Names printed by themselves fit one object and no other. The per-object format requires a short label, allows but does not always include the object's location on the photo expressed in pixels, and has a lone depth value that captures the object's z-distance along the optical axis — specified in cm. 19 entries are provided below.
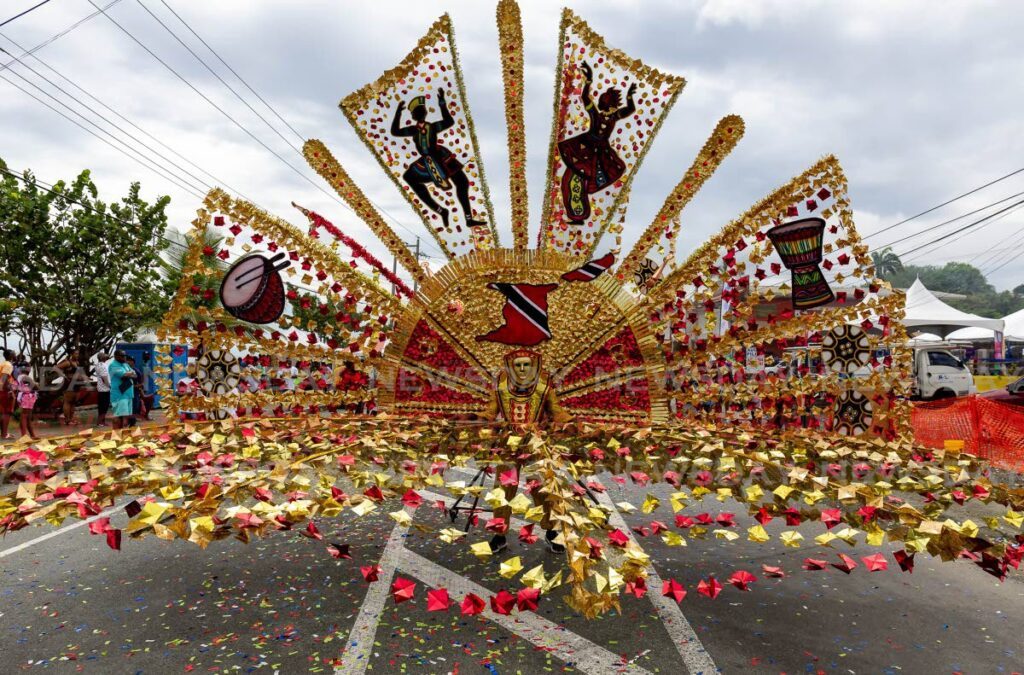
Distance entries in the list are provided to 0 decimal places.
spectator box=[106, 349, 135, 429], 908
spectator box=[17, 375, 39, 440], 895
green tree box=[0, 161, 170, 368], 1155
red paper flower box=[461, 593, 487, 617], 192
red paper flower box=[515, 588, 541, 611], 175
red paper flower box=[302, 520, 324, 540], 212
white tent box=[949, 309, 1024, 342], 2136
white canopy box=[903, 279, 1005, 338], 1759
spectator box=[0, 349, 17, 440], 841
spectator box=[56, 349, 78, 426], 1156
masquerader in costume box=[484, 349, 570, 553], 331
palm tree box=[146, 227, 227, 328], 1373
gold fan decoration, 255
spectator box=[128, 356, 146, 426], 1185
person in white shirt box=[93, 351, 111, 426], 1033
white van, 1437
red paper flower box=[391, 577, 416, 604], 200
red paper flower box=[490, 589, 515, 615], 187
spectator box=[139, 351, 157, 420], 1270
